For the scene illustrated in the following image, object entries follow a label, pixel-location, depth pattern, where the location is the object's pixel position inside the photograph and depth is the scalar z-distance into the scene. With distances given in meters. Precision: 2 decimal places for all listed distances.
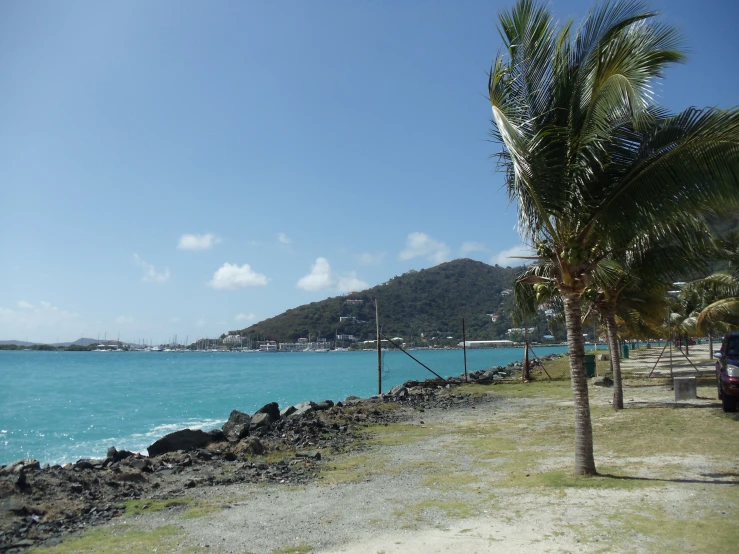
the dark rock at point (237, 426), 16.14
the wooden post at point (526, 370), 30.61
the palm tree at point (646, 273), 10.08
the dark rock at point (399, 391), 26.01
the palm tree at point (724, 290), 20.02
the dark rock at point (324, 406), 22.40
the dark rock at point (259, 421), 17.30
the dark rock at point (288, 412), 21.20
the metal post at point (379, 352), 29.56
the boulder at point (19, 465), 10.89
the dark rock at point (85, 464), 12.97
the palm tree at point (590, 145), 7.55
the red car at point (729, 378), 13.59
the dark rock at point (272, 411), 19.80
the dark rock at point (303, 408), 20.62
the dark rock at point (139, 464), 11.41
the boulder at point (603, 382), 23.66
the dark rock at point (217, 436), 15.95
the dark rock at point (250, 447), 13.00
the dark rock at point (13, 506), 7.78
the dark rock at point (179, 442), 14.72
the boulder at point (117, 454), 13.70
